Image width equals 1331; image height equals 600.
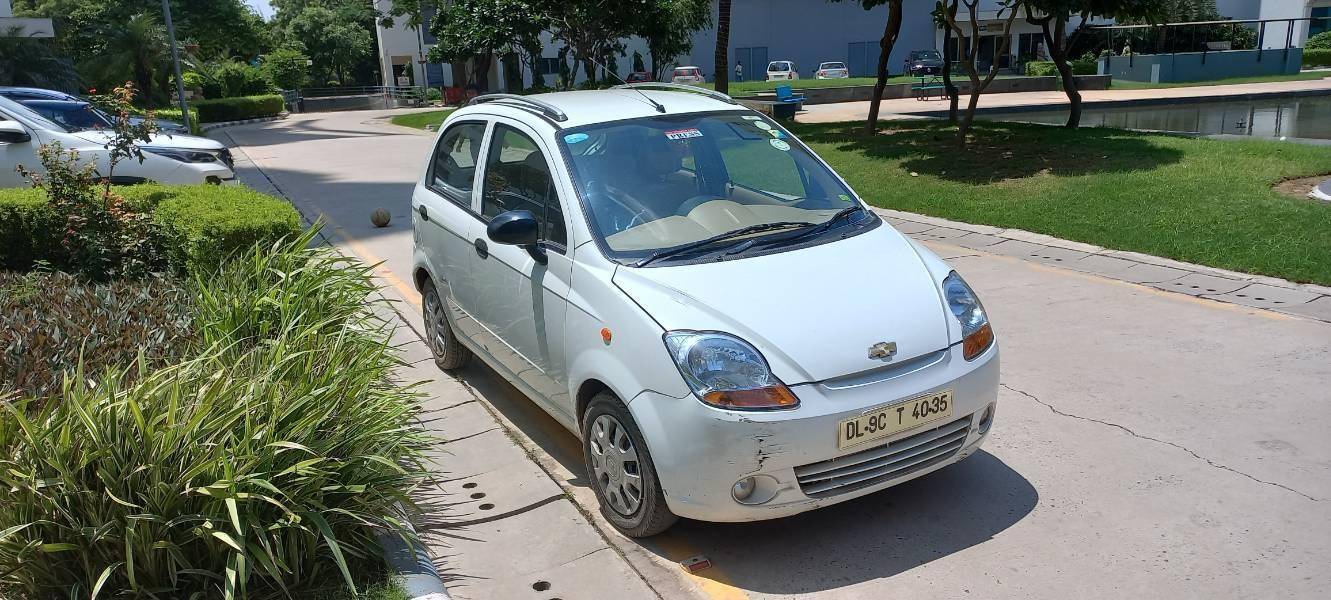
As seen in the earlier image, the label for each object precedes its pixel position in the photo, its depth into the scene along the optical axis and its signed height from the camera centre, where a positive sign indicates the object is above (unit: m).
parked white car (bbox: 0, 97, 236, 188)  12.07 -0.81
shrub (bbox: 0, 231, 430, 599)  3.46 -1.40
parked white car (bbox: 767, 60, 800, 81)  49.10 -0.17
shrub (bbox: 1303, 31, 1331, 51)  43.59 +0.44
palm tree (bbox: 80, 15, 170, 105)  33.81 +0.88
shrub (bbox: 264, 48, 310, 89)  50.03 +0.63
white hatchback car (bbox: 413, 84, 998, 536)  3.85 -0.99
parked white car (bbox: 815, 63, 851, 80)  48.06 -0.27
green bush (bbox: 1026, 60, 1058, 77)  40.97 -0.34
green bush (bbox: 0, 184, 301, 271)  6.68 -0.95
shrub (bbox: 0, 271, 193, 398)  5.13 -1.30
